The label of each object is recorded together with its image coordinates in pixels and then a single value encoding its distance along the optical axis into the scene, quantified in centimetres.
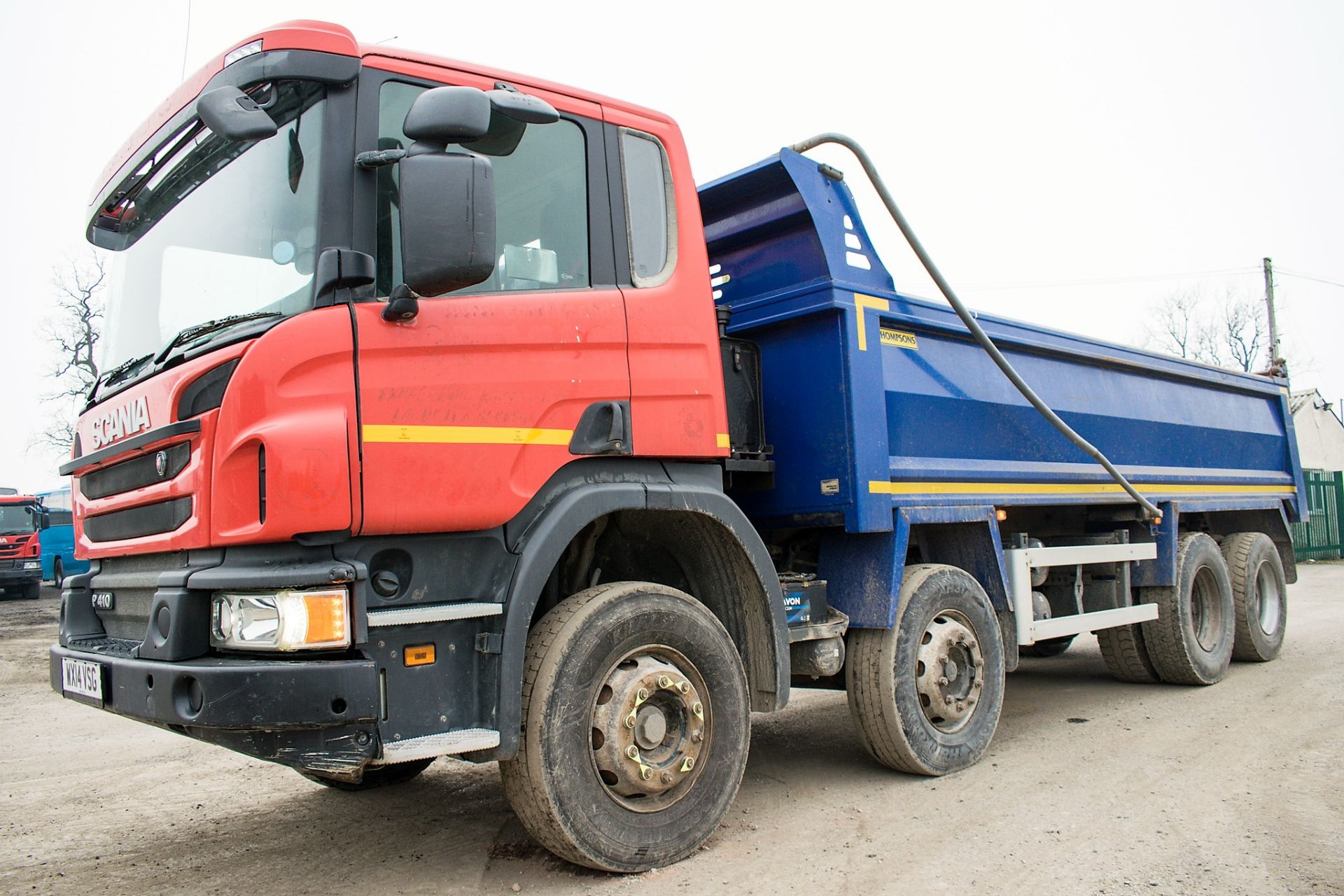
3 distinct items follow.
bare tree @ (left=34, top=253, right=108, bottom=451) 2794
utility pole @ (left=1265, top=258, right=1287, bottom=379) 2958
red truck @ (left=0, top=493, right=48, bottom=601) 2195
